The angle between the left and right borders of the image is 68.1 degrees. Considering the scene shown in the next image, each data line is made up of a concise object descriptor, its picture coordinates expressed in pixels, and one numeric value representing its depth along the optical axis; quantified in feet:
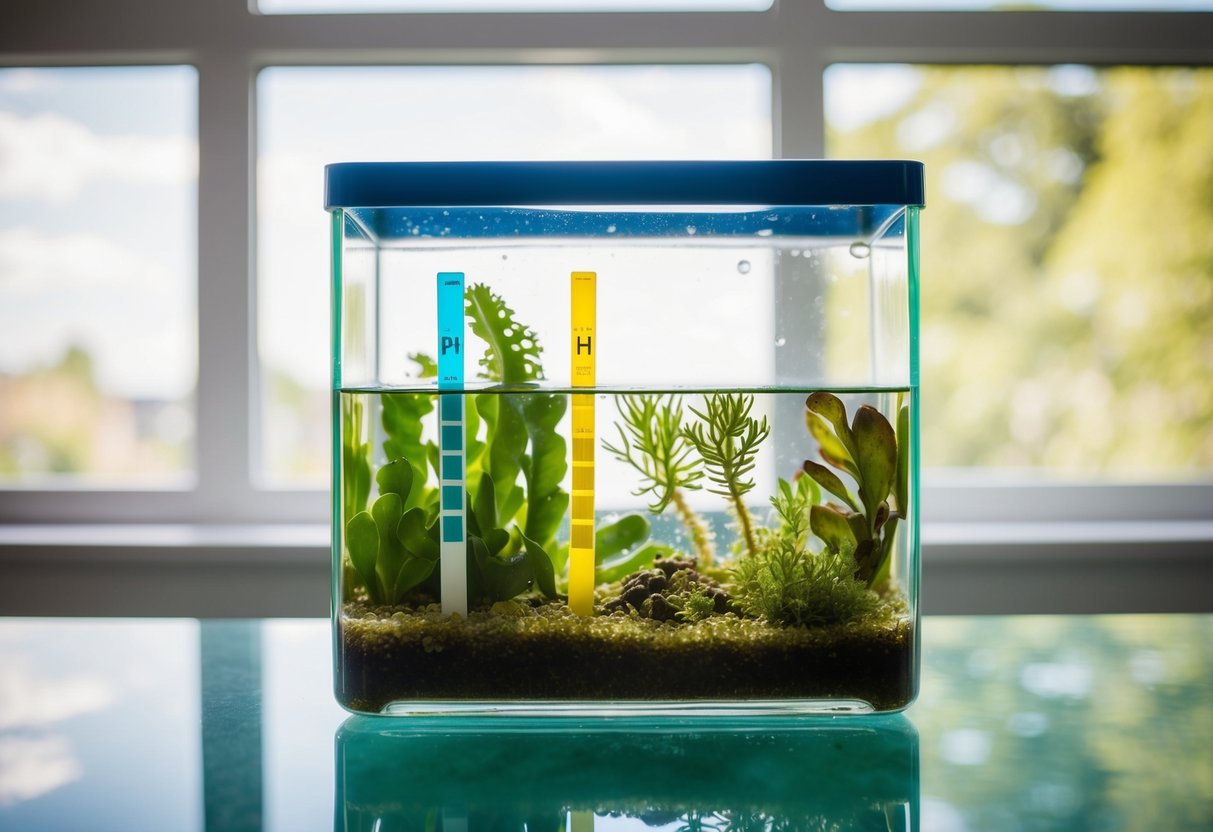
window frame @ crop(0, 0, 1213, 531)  5.47
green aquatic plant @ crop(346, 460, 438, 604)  1.96
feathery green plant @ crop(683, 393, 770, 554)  2.05
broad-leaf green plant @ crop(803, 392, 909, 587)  2.01
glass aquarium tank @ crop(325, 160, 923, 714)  1.94
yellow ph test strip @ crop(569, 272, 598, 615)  2.03
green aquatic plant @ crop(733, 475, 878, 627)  1.95
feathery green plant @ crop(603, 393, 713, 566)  2.10
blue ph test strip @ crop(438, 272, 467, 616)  1.95
